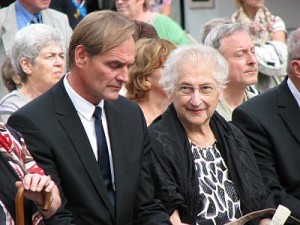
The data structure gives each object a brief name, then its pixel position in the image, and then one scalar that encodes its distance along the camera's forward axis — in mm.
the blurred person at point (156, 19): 12397
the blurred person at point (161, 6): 14787
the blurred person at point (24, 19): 11454
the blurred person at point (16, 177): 6368
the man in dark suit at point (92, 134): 7239
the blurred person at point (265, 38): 12110
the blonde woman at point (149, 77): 9316
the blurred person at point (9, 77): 10239
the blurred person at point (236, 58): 10234
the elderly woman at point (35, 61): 9829
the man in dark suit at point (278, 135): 8629
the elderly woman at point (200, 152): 7824
